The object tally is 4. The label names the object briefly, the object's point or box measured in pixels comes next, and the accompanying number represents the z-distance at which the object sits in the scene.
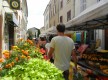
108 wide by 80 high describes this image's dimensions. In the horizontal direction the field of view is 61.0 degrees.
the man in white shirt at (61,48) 1.83
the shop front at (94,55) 2.00
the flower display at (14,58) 1.34
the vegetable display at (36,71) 1.12
